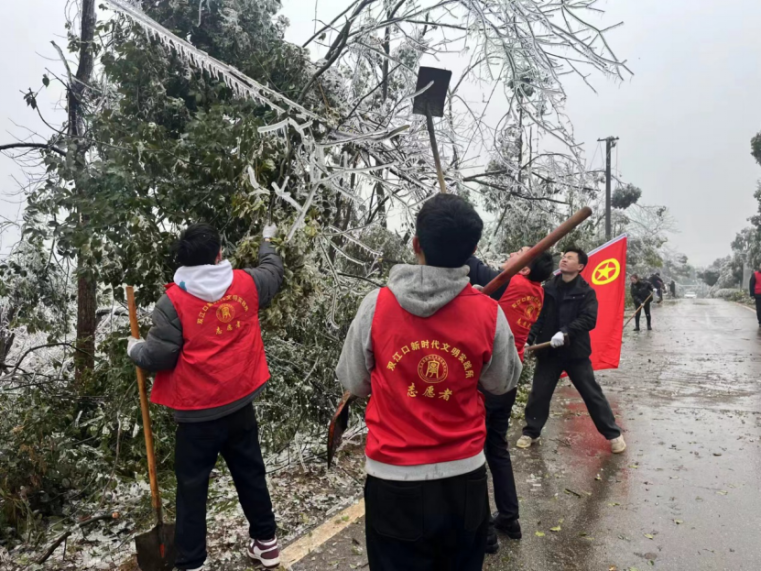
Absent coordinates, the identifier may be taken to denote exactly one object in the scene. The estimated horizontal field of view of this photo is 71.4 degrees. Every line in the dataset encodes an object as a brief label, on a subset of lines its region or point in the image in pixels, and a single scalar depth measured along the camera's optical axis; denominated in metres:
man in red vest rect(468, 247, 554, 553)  3.08
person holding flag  4.72
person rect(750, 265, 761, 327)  13.66
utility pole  21.77
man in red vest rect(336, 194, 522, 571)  1.82
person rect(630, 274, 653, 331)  14.78
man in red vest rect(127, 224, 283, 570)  2.72
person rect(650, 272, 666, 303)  22.64
